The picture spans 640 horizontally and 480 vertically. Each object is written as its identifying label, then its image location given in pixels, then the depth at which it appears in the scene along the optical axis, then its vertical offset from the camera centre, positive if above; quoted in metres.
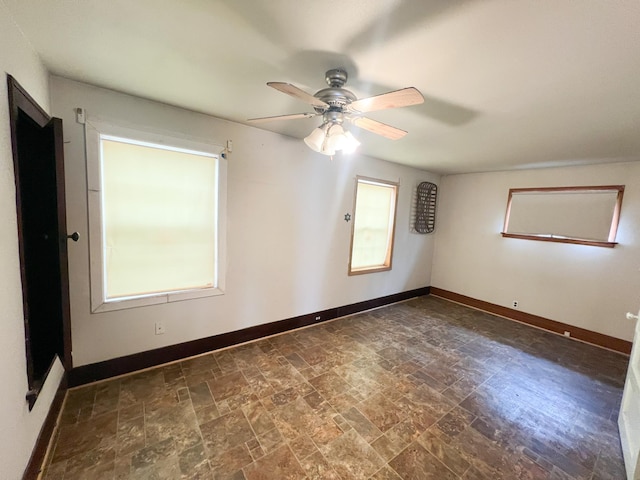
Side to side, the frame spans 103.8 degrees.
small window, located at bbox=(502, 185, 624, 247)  3.17 +0.22
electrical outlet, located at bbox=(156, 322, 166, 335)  2.30 -1.14
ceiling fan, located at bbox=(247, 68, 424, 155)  1.32 +0.63
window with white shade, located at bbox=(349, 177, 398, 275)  3.78 -0.13
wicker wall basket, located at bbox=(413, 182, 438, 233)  4.51 +0.25
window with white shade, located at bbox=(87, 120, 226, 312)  2.00 -0.12
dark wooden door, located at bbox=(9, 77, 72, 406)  1.45 -0.24
